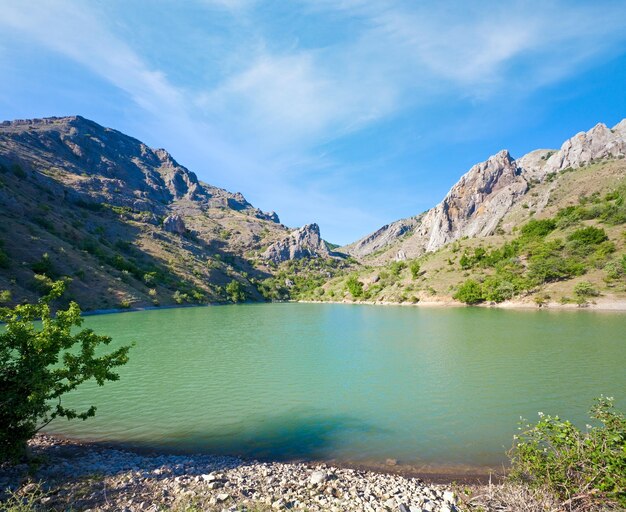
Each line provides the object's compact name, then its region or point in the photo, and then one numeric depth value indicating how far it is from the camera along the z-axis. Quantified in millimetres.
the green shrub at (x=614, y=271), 66375
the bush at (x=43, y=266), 71875
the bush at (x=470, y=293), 86875
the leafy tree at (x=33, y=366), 9188
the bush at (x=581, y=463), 6324
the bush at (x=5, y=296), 54656
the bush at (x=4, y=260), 65562
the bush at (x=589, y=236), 79000
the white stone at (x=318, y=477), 9719
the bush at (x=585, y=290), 66625
